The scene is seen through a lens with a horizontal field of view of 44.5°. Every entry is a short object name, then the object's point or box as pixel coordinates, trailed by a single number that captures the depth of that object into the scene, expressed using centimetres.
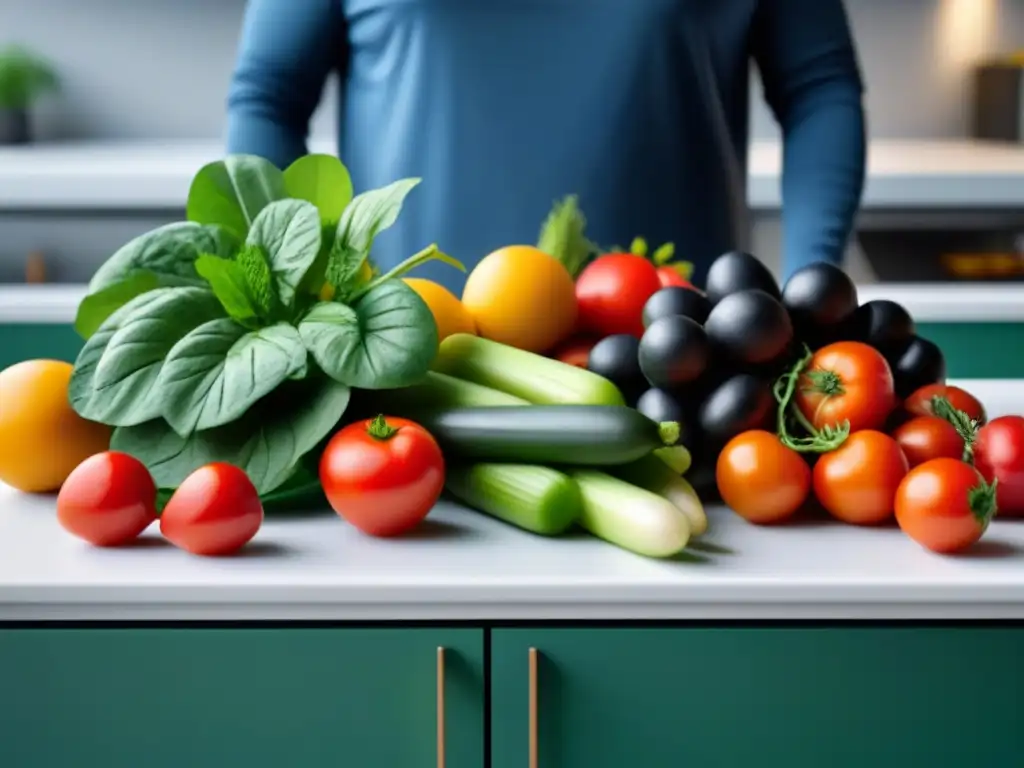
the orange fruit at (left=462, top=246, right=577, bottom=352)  100
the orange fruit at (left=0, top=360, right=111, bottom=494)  91
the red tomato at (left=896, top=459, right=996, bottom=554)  76
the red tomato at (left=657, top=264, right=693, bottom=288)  108
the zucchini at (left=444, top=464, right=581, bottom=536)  81
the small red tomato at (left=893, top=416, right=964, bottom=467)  86
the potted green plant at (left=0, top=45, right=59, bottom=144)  297
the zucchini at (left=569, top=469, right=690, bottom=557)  76
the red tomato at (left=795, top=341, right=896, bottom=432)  86
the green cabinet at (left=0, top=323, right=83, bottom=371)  236
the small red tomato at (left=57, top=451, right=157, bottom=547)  79
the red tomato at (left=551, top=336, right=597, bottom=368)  101
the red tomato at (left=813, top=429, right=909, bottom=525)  82
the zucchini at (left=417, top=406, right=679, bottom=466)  81
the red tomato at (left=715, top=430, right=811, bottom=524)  83
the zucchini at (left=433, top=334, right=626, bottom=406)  89
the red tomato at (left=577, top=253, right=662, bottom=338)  103
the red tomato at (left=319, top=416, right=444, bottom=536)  80
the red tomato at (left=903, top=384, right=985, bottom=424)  92
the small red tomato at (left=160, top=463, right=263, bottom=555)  77
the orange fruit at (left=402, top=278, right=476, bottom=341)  100
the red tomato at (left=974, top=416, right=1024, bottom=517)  84
